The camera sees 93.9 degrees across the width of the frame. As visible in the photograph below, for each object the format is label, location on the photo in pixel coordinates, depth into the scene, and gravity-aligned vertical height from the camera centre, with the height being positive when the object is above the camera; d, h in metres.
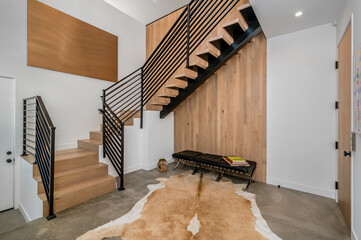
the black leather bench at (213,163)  3.05 -0.87
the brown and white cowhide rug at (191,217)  1.84 -1.24
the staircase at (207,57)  2.87 +1.21
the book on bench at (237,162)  3.14 -0.81
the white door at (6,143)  2.84 -0.40
